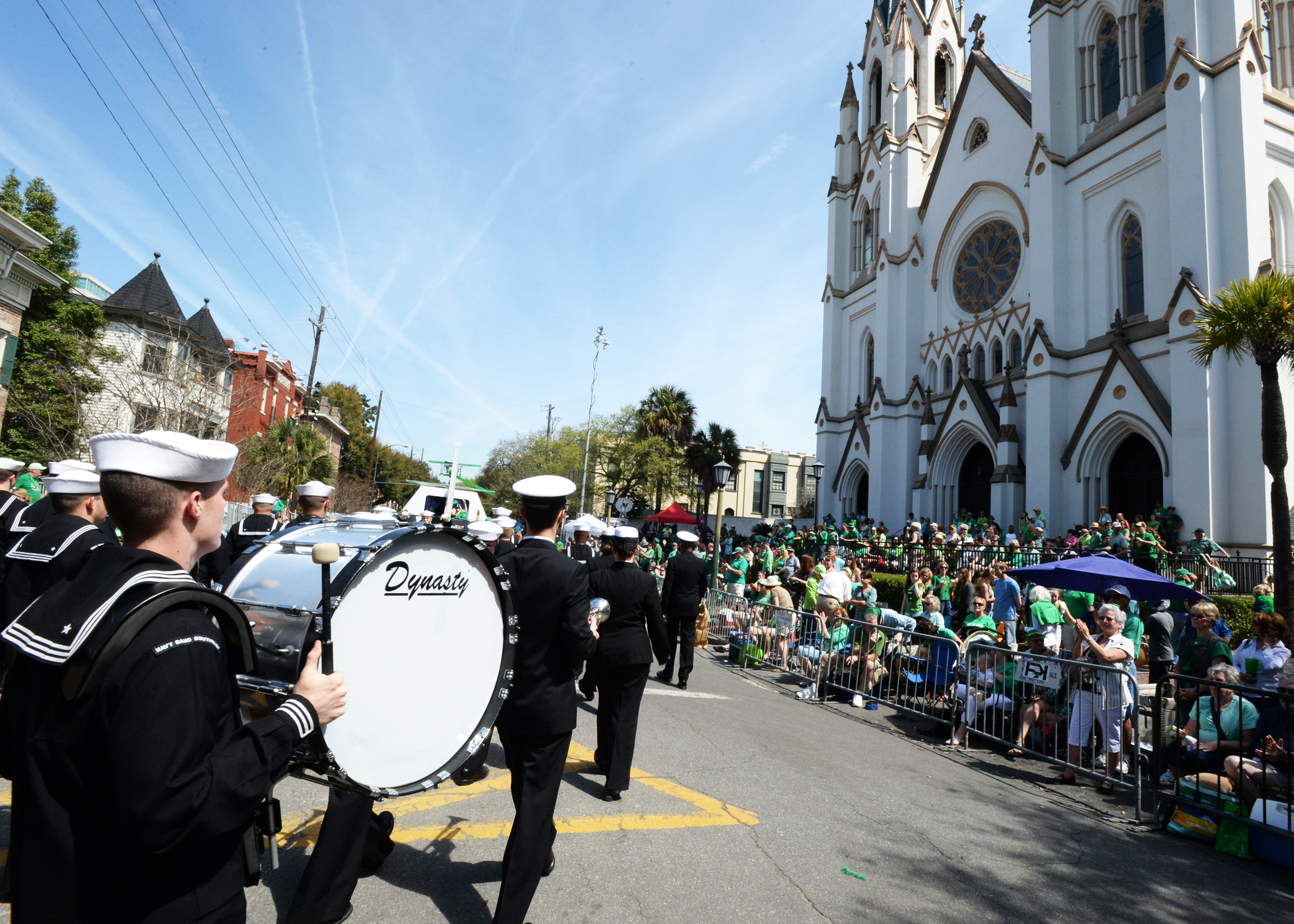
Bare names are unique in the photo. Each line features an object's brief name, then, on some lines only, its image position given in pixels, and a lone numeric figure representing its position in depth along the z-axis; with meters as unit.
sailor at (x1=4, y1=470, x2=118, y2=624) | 4.83
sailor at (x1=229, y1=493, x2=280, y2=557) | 5.79
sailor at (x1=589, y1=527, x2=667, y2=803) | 5.08
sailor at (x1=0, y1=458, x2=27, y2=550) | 5.68
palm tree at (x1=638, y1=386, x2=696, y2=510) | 45.72
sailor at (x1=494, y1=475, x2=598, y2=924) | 3.47
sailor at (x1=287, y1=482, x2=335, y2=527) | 6.20
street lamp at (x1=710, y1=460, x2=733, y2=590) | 17.44
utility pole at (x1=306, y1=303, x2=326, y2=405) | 31.28
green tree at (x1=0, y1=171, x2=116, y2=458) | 23.97
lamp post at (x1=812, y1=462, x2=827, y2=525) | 29.48
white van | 15.42
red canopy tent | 25.80
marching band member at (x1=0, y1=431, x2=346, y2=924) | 1.47
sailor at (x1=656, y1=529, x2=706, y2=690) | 9.54
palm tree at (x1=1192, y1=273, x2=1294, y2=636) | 11.80
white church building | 18.05
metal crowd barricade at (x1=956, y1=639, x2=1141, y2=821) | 6.22
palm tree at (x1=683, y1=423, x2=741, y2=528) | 41.38
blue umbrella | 9.16
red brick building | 28.45
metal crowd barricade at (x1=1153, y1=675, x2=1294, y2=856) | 4.85
